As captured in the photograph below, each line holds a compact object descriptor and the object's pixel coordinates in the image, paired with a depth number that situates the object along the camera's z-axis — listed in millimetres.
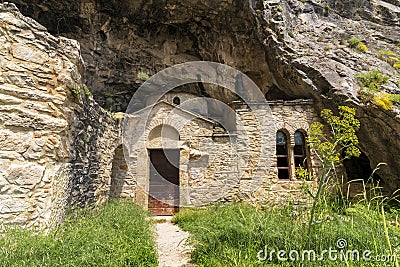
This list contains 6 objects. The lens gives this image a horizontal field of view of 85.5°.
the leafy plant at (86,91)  4473
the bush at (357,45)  7218
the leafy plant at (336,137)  2396
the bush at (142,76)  8984
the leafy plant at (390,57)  6830
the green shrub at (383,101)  5607
